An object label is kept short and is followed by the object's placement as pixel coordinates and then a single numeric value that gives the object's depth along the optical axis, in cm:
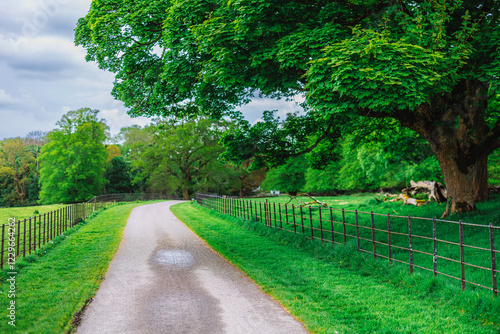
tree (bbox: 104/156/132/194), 6384
